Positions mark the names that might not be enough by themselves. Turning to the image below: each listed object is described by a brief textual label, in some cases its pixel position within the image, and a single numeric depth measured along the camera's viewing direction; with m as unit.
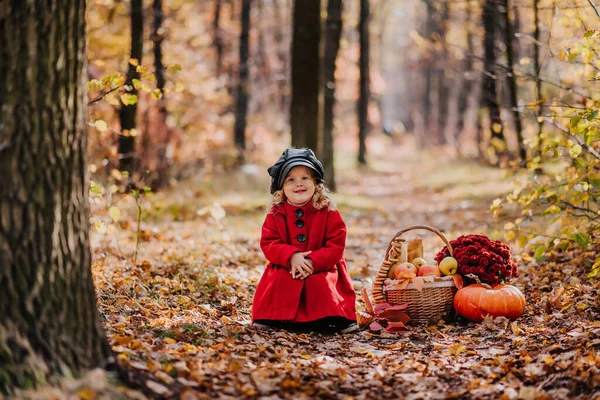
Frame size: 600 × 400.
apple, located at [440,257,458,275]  5.58
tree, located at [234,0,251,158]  20.45
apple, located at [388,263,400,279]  5.63
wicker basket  5.43
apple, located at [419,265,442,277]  5.59
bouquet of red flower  5.51
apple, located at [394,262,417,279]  5.42
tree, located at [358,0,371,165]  22.73
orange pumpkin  5.26
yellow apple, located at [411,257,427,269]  5.75
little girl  5.18
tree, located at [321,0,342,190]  17.17
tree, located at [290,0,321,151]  11.80
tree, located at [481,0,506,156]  15.51
